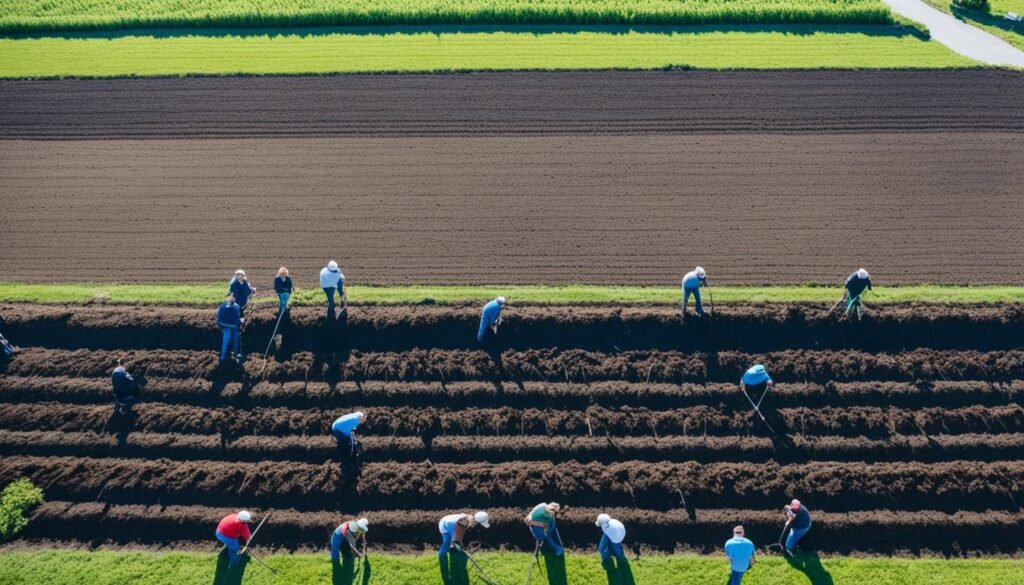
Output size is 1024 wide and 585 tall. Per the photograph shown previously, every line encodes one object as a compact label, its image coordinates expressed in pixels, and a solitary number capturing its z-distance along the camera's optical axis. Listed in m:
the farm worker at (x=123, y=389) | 15.58
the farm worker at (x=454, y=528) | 13.02
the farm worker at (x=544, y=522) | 13.09
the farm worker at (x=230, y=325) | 16.38
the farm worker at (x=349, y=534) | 12.97
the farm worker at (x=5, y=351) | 17.14
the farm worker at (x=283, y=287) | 16.91
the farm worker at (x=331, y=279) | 16.95
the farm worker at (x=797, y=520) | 13.02
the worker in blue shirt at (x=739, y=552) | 12.22
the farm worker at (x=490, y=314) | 16.47
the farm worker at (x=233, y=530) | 13.24
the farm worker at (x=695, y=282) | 16.67
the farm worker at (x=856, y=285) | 16.84
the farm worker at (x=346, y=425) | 14.54
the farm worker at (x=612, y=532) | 12.93
